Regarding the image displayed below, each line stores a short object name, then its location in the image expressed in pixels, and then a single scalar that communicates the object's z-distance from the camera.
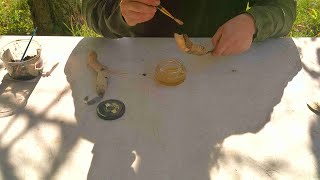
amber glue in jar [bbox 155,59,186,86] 1.09
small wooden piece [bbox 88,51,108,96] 1.08
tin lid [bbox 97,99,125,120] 0.99
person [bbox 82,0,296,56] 1.17
